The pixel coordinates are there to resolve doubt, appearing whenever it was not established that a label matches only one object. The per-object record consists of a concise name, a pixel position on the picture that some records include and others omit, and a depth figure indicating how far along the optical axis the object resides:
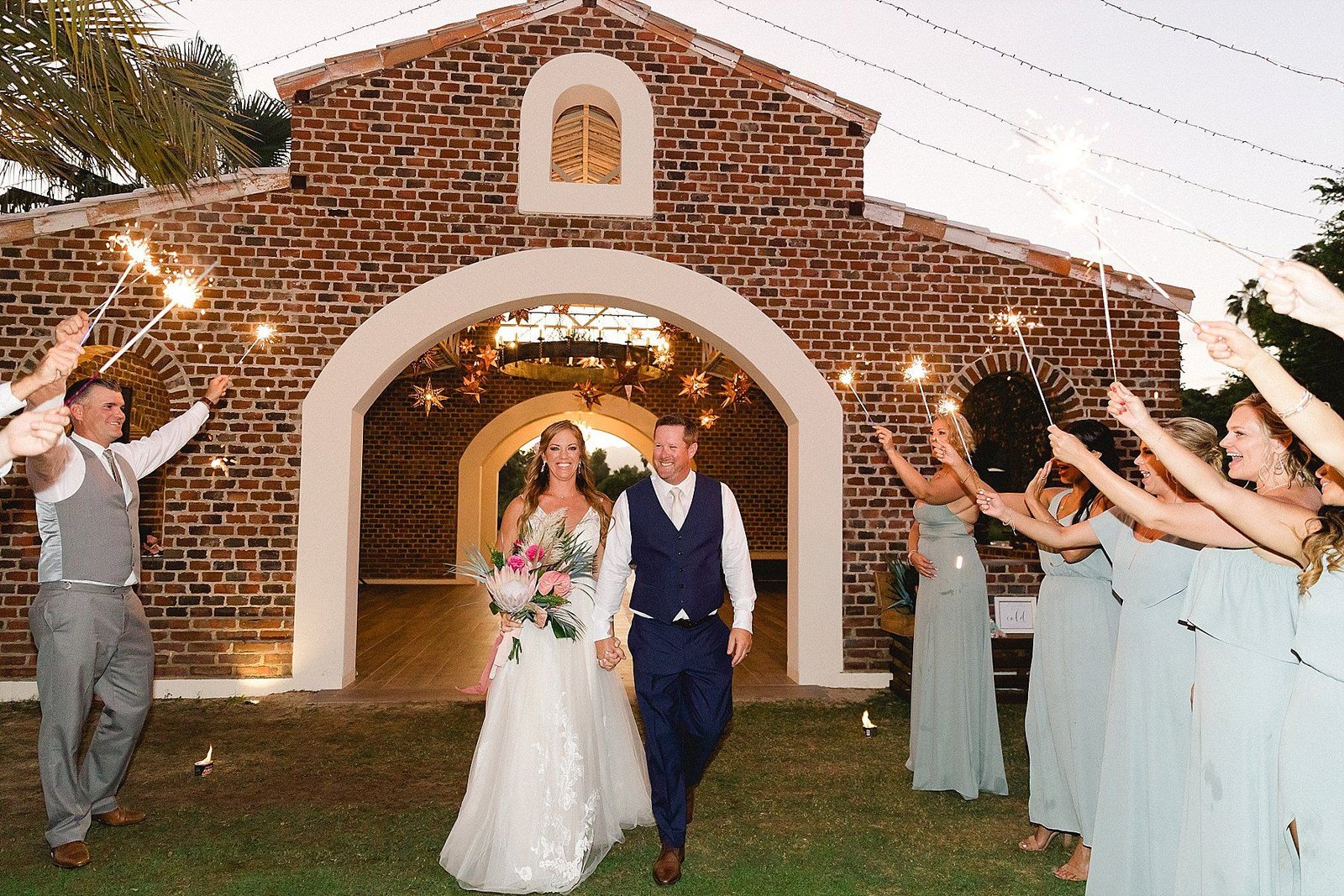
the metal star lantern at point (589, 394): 13.66
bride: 3.59
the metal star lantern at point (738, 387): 12.92
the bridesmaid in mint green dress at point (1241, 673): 2.48
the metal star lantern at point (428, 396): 13.85
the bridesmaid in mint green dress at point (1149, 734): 3.15
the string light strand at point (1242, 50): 6.06
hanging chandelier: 13.66
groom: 3.73
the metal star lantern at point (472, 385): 12.77
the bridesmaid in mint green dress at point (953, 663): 4.82
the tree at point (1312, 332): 16.09
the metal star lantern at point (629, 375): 13.42
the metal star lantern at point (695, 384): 13.07
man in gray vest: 3.84
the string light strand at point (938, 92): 6.36
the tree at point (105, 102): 4.12
